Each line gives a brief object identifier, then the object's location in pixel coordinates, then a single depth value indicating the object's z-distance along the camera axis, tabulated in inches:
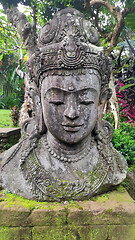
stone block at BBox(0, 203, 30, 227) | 26.3
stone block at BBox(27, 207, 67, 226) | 26.3
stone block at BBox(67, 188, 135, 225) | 26.6
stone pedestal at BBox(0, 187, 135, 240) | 26.4
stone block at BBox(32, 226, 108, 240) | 26.5
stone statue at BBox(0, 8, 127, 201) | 28.6
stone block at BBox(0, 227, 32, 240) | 26.5
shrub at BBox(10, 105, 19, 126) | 93.1
